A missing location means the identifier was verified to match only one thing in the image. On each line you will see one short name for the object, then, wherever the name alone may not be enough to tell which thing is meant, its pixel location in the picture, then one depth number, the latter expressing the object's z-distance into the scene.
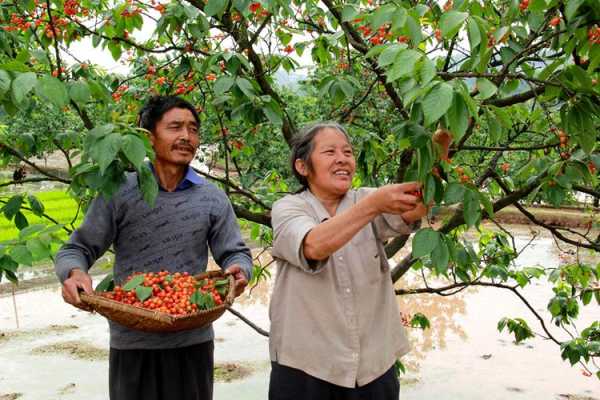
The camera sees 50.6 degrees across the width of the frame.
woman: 1.90
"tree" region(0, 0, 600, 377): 1.49
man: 2.20
